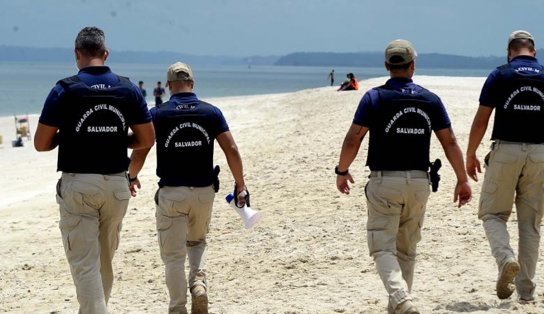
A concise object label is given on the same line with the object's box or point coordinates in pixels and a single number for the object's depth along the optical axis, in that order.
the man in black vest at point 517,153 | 14.00
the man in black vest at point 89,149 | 11.92
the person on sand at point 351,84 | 77.31
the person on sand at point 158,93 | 73.11
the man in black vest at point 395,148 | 12.66
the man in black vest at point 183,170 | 13.70
